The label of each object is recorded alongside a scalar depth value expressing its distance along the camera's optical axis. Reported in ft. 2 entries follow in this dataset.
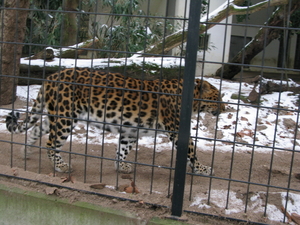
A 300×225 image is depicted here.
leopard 14.40
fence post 8.84
